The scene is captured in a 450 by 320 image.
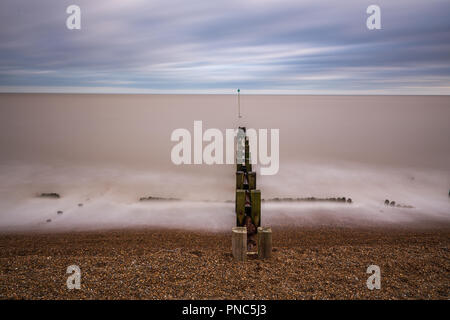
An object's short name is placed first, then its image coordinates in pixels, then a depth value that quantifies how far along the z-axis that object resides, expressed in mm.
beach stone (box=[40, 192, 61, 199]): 10906
